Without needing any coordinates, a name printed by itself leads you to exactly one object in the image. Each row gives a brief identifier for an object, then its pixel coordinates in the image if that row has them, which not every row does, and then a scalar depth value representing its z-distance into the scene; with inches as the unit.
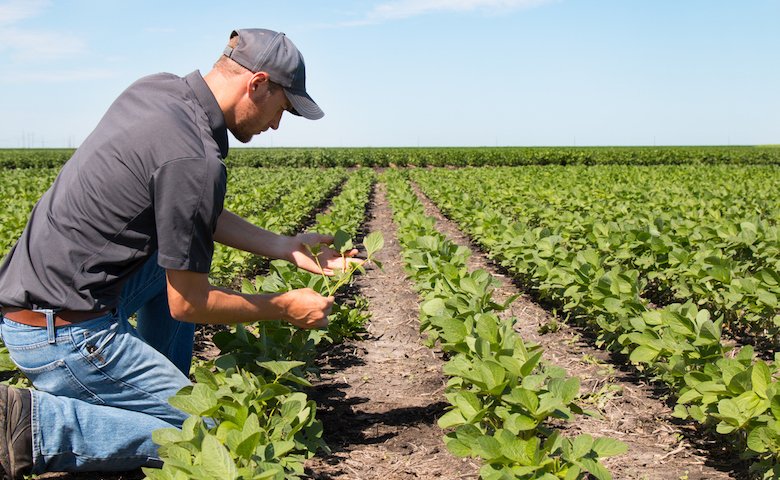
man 87.5
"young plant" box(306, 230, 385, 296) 117.5
